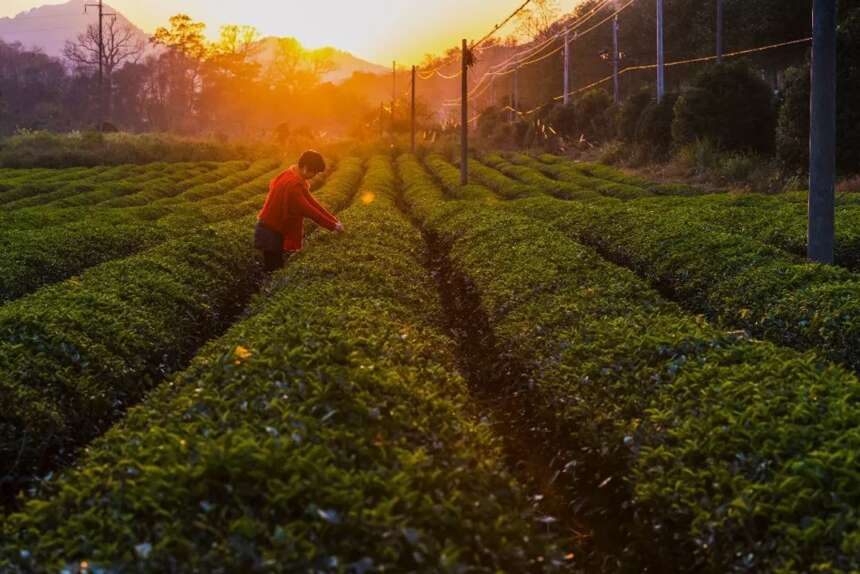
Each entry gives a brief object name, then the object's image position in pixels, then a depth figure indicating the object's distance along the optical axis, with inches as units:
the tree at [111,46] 3089.3
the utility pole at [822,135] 414.3
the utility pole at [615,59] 2213.3
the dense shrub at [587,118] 2074.3
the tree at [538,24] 3959.4
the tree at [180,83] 4478.3
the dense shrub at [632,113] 1740.9
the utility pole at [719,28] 1685.3
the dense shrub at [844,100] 917.8
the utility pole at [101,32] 2556.6
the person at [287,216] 485.1
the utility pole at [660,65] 1625.2
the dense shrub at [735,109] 1286.9
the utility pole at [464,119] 1183.8
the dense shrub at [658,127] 1515.7
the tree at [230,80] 4276.6
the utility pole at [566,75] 2408.5
